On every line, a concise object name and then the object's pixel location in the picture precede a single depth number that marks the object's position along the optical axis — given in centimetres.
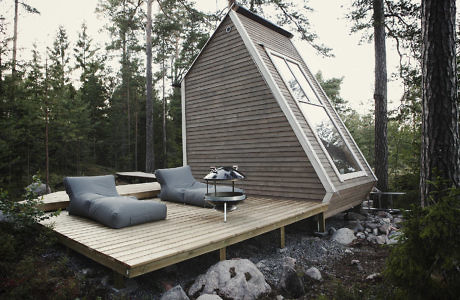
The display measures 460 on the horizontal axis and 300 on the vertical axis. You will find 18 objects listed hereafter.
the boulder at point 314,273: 347
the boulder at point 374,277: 340
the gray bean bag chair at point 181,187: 559
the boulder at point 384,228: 548
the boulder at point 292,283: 311
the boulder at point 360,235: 524
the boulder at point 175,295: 271
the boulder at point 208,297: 275
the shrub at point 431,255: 177
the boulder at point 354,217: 643
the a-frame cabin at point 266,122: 575
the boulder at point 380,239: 493
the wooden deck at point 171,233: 279
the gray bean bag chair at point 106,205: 386
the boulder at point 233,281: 297
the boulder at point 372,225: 570
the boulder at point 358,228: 566
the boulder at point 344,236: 499
